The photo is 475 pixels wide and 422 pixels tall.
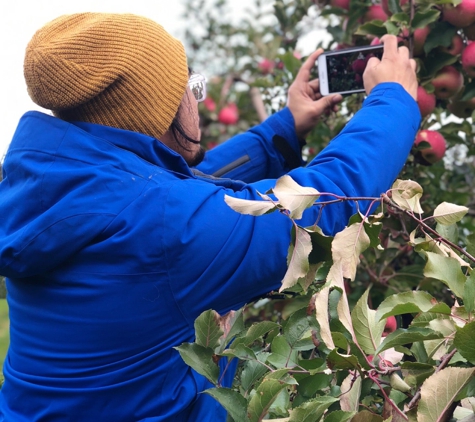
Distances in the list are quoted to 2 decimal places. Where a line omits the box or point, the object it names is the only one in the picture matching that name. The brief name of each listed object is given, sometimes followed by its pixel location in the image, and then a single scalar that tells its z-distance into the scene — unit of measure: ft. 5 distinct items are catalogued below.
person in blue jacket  3.14
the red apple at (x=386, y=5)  5.26
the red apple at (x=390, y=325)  5.09
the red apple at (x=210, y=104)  12.28
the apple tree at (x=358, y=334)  2.42
